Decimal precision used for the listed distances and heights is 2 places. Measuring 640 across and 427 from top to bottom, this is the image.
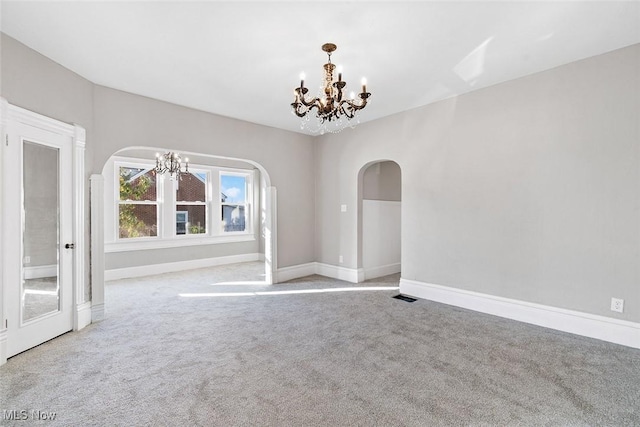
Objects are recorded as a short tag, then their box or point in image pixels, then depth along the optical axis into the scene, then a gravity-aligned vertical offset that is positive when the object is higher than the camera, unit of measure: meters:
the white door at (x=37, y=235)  2.73 -0.17
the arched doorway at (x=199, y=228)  3.64 -0.08
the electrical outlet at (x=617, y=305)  2.98 -0.90
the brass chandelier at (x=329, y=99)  2.61 +1.00
